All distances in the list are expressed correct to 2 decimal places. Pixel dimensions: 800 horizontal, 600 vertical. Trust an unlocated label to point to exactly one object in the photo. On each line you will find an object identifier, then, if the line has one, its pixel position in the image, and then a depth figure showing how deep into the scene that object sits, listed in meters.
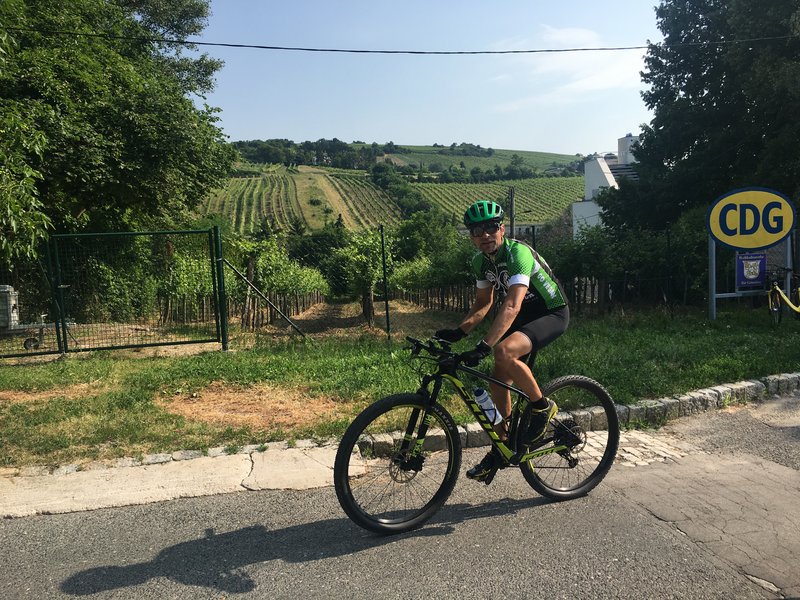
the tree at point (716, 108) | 15.39
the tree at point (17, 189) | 5.40
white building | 47.44
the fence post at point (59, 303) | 8.84
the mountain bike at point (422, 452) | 3.27
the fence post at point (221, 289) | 9.20
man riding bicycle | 3.41
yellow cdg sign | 9.51
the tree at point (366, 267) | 18.91
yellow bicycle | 9.38
